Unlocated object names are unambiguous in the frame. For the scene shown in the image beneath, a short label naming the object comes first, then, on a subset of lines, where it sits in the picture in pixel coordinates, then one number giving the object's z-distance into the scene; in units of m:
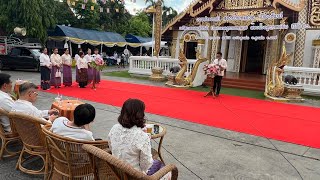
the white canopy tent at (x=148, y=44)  26.02
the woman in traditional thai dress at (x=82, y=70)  10.79
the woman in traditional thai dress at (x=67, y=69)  10.70
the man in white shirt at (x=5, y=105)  3.75
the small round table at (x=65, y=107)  4.84
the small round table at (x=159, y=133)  3.44
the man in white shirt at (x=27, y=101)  3.47
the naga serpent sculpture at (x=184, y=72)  12.19
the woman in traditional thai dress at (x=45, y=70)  9.78
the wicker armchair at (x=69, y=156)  2.57
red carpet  5.96
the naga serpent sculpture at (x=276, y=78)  9.80
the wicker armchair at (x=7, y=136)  3.74
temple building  12.23
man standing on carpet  9.54
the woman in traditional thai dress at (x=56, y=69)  10.15
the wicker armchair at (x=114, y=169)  1.98
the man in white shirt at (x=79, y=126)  2.67
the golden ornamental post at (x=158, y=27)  13.79
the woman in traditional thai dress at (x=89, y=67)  11.02
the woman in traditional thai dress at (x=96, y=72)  11.04
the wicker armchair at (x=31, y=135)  3.12
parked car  15.79
